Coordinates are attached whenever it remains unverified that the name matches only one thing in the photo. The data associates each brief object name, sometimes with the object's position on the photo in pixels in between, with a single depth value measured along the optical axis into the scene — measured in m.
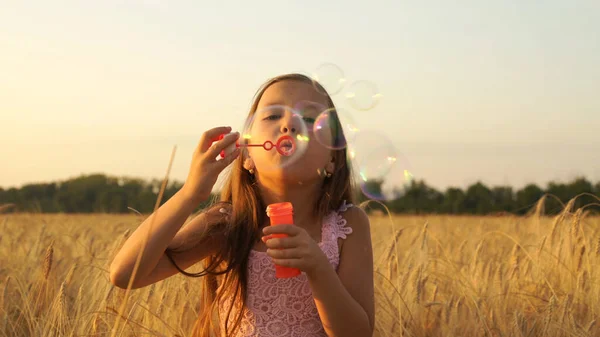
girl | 2.47
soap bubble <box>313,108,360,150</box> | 2.75
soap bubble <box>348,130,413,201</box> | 3.48
